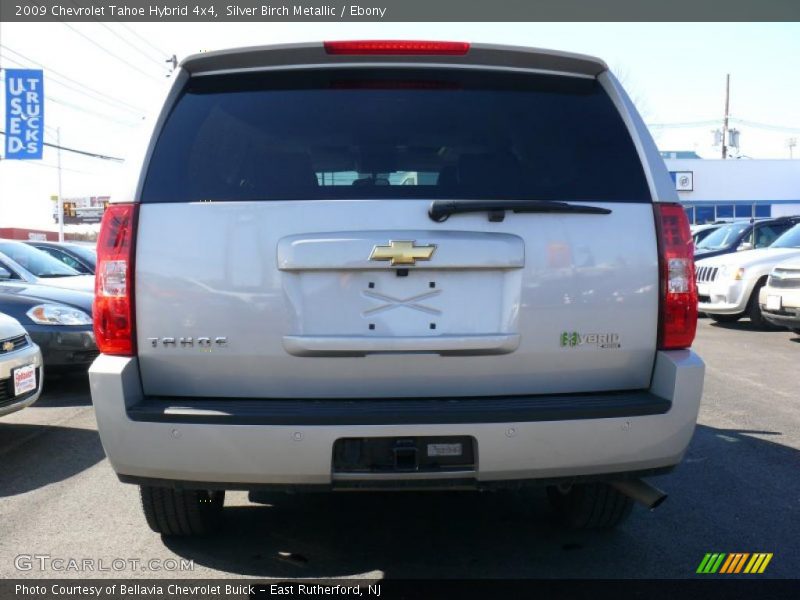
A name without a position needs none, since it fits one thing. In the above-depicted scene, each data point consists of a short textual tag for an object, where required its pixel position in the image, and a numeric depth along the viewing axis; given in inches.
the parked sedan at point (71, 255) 461.6
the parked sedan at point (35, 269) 336.5
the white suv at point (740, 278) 461.1
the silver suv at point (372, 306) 108.3
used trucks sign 941.2
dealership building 1617.9
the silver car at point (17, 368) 208.2
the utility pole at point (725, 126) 2136.7
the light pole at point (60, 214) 1519.4
